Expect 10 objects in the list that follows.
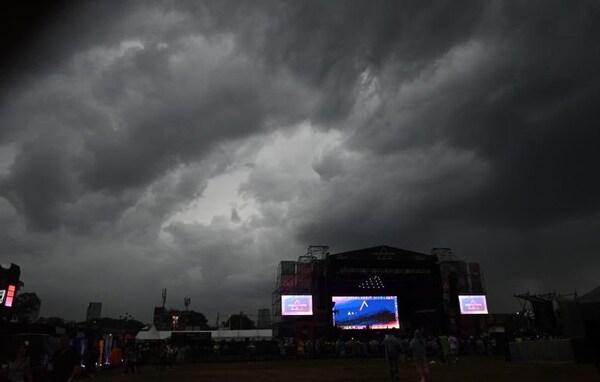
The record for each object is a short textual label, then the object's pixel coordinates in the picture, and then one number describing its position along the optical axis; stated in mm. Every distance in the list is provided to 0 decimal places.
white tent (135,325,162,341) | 37316
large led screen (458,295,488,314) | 50094
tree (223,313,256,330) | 110250
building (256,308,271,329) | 77988
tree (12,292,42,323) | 70688
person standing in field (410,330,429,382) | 14800
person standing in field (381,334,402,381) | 16281
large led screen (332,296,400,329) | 42719
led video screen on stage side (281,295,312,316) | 45469
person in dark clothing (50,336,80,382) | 8258
